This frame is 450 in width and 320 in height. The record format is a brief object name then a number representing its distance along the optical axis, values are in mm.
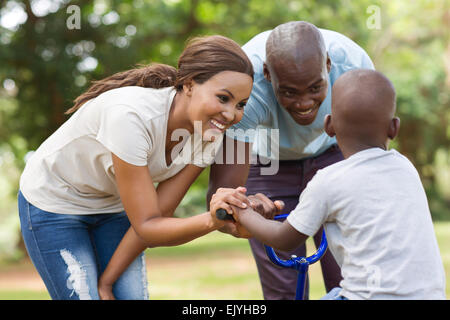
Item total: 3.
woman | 2602
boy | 1956
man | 2873
